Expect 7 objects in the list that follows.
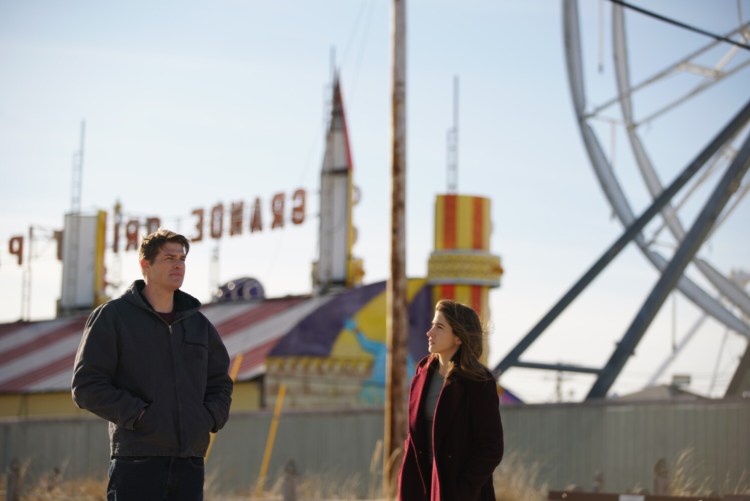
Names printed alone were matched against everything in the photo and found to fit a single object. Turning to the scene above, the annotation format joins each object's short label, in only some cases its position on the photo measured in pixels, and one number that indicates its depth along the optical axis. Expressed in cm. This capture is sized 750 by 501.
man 543
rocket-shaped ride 3306
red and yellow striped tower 2969
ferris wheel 1869
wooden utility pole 1370
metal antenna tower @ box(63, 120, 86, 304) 4184
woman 581
